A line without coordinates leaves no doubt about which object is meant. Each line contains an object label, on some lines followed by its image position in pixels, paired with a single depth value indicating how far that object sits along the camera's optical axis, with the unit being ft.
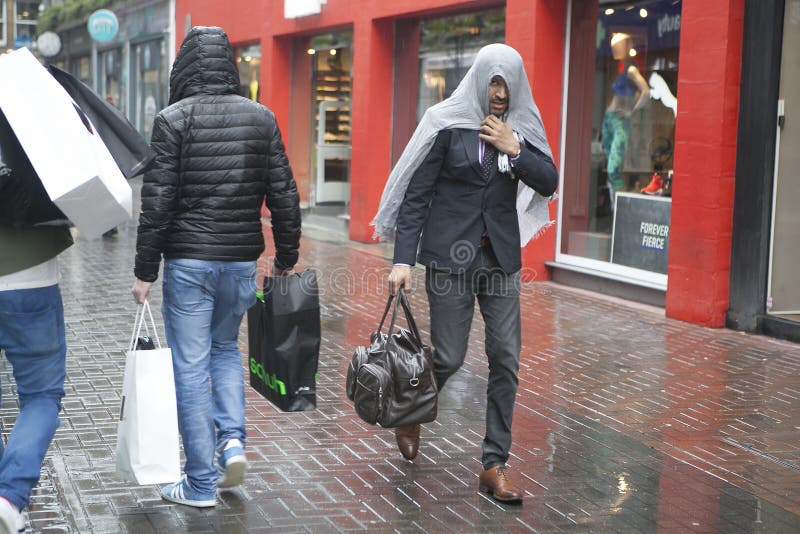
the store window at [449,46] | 45.85
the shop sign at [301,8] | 56.54
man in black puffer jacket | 15.40
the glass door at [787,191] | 30.25
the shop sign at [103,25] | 95.66
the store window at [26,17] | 176.45
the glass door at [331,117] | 59.16
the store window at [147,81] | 94.48
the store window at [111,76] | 111.14
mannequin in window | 37.32
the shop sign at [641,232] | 35.73
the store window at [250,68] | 69.46
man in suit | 16.56
